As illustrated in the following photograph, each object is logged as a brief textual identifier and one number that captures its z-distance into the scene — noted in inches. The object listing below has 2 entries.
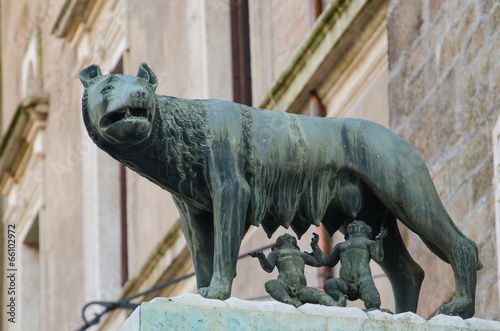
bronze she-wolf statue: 625.3
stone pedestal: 576.7
